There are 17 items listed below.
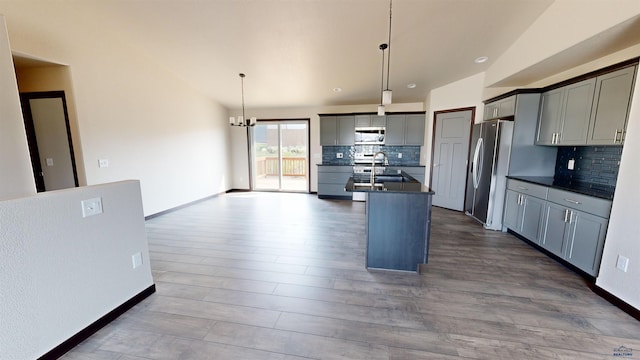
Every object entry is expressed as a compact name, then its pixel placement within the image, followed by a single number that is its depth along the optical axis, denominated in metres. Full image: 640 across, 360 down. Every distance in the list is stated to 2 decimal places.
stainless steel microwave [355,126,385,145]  5.96
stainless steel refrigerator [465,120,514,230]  3.69
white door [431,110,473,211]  4.77
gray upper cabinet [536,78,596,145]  2.77
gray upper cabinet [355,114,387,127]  5.83
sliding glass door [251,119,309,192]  6.87
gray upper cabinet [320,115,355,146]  6.03
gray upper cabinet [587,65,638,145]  2.34
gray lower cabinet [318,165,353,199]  6.06
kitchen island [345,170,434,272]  2.56
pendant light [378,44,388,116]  3.46
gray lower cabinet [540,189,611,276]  2.32
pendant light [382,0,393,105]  2.89
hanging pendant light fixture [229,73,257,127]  4.61
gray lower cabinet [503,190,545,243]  3.11
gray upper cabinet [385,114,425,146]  5.69
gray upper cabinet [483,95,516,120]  3.57
